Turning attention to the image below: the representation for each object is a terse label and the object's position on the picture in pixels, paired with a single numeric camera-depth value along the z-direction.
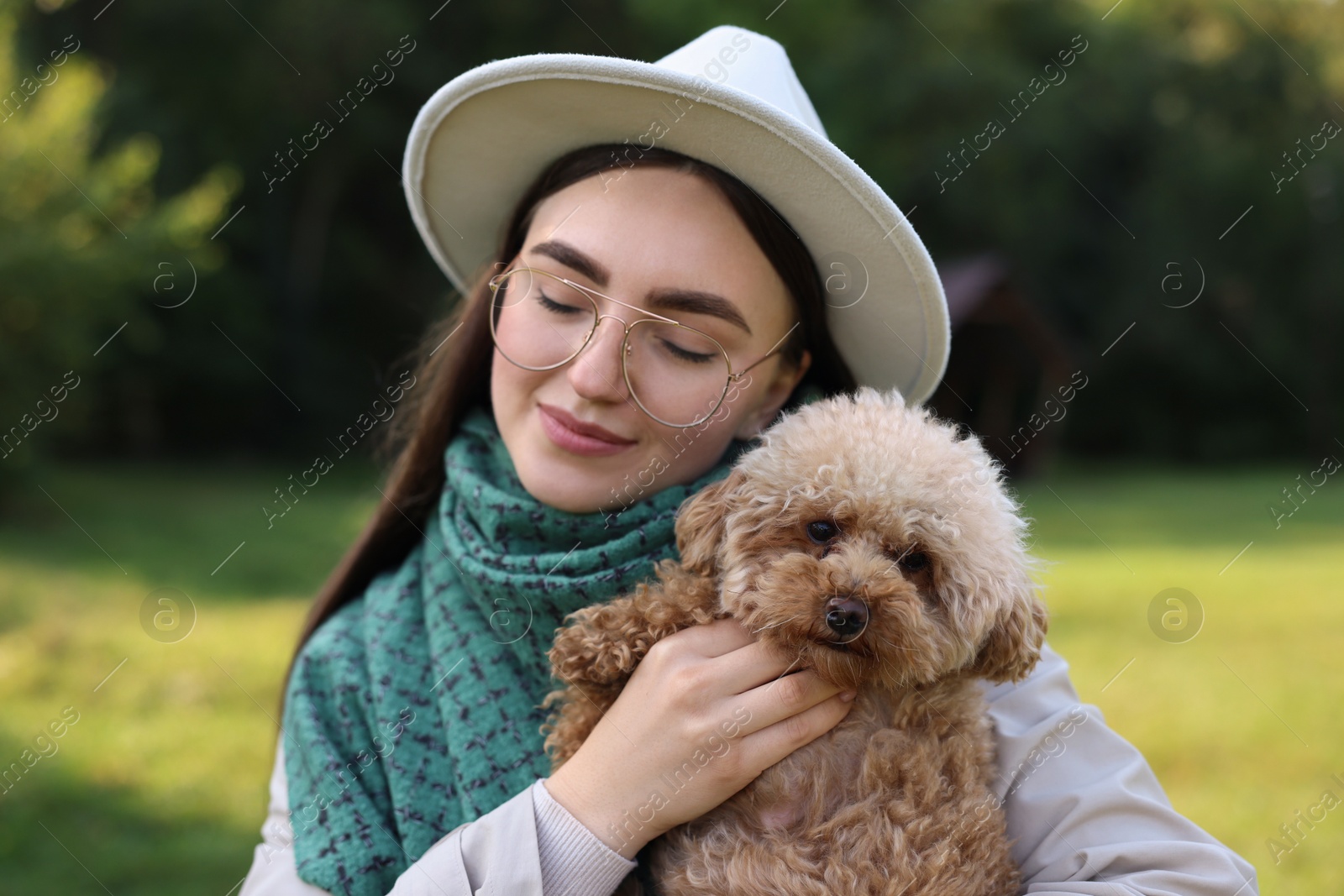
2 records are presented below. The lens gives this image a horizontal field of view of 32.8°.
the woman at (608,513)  1.03
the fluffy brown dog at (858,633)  1.02
